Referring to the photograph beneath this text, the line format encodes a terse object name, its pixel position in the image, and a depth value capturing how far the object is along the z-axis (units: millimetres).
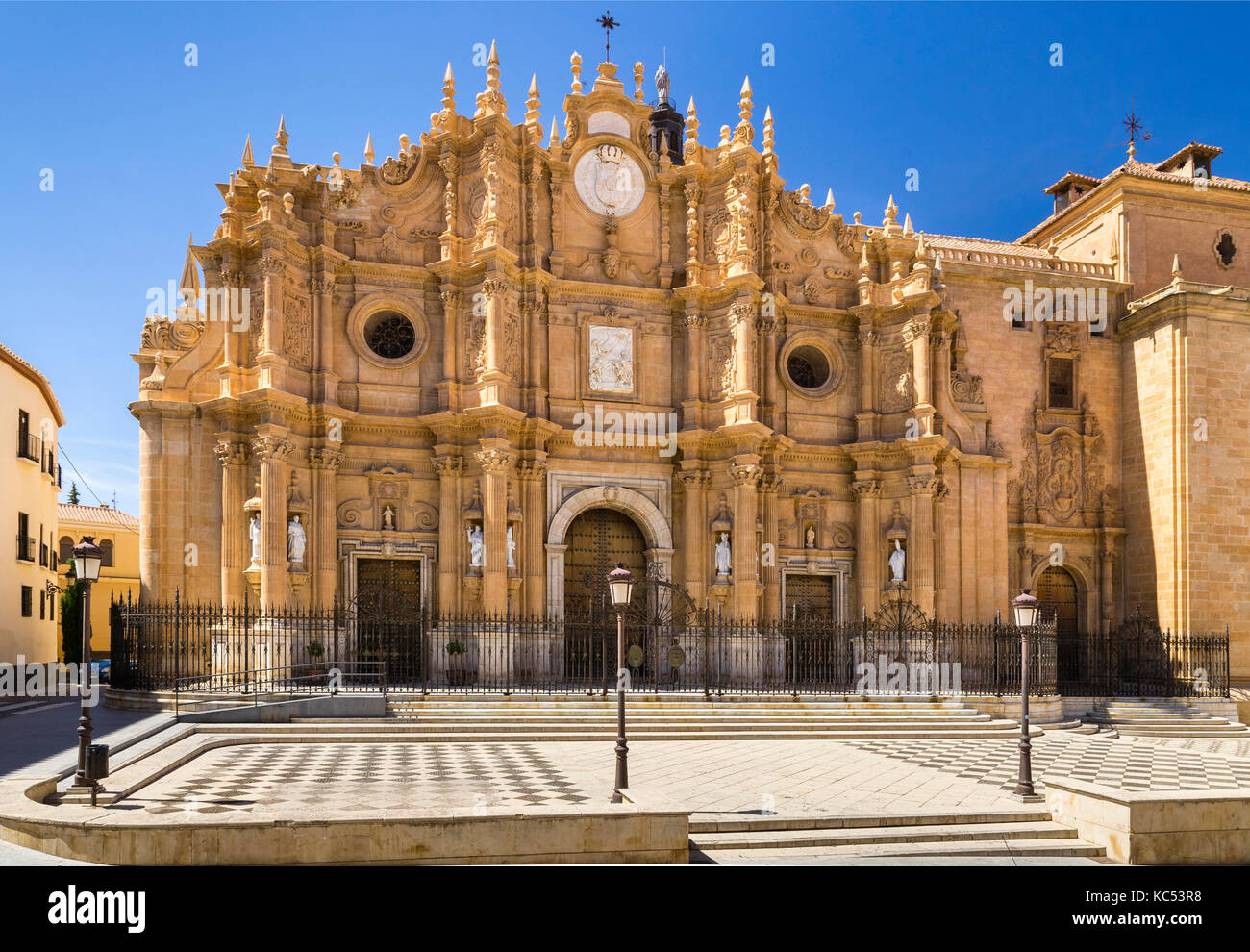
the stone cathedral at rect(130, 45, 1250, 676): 23609
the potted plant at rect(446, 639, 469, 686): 22312
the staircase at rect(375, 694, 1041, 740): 17656
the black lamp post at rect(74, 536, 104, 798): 10586
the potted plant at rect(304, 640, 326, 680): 21750
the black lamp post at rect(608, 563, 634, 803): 12347
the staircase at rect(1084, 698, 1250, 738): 22875
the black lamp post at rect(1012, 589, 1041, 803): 12000
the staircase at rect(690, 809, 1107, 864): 9914
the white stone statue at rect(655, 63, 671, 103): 43375
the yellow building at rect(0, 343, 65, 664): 28750
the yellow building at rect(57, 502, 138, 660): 45562
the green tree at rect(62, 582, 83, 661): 39531
